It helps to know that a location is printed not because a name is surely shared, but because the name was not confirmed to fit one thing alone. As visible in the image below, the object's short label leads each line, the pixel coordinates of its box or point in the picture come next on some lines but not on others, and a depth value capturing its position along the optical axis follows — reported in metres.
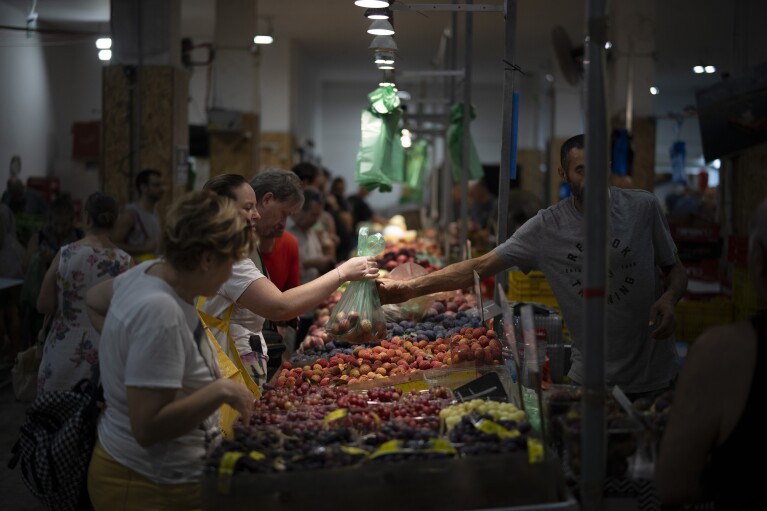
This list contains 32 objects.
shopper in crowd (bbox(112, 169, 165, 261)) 8.79
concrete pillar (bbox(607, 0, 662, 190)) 12.34
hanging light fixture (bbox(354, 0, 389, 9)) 4.71
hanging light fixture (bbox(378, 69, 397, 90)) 6.31
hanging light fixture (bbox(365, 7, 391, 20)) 5.05
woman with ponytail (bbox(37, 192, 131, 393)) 5.64
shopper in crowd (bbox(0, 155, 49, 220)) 10.54
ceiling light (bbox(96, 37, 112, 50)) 10.86
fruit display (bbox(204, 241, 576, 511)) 2.55
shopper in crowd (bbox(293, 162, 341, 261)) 9.30
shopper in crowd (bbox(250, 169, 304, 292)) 4.32
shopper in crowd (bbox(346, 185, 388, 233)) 16.64
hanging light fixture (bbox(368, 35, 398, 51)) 5.47
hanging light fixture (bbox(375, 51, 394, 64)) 5.79
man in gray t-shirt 3.88
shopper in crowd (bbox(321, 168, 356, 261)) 11.78
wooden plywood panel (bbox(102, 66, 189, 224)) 10.20
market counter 2.54
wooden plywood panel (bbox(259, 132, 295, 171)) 18.81
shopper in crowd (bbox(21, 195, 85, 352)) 8.00
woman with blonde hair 2.57
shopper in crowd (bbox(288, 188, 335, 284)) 8.15
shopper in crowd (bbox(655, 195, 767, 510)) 2.22
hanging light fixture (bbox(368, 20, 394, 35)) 5.13
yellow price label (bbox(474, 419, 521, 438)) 2.74
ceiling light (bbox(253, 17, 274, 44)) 14.26
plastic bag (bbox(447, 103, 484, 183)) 7.69
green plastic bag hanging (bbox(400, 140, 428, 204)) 13.14
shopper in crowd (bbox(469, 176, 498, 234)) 12.18
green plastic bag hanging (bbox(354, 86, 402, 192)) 6.42
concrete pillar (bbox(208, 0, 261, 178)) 14.48
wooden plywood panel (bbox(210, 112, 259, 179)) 14.47
